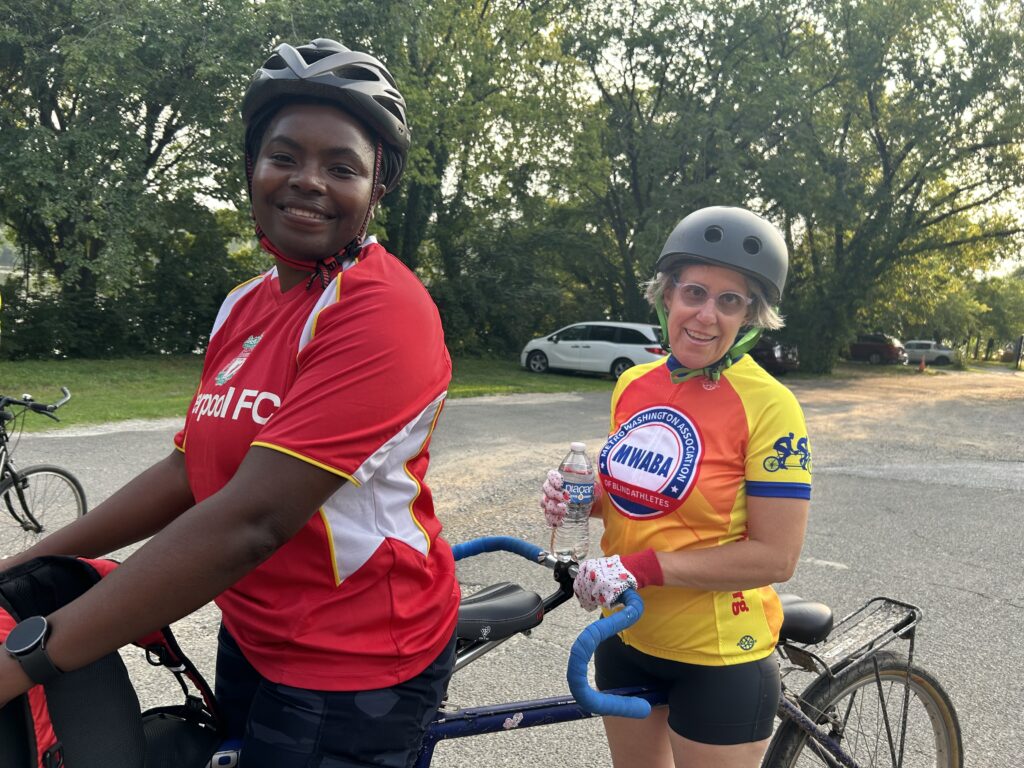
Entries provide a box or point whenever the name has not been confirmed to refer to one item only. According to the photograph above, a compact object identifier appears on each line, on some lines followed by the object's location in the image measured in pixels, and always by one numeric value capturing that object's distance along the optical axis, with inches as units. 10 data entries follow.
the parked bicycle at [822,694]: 73.2
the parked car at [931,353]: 2113.7
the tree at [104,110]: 626.8
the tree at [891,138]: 1037.2
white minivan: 860.6
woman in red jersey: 47.4
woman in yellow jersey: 75.7
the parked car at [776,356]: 1095.0
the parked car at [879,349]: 1752.0
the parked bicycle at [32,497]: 210.7
